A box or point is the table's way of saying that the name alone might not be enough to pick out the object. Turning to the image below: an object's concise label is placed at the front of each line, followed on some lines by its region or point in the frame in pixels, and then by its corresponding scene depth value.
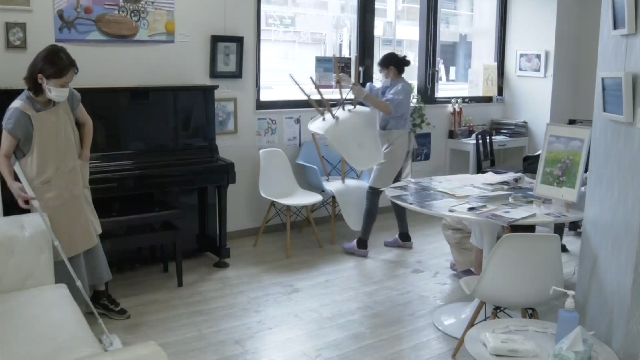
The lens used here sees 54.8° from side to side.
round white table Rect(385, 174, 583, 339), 2.87
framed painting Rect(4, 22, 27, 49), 3.68
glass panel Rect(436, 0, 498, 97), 6.33
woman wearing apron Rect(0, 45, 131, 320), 2.99
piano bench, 3.65
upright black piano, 3.76
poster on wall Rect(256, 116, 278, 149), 4.88
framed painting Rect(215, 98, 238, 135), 4.61
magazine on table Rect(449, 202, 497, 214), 2.96
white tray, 2.06
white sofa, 2.15
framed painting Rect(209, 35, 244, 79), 4.49
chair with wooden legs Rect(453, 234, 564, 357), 2.56
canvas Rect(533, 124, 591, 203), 2.86
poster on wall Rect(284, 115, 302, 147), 5.05
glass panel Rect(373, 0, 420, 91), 5.68
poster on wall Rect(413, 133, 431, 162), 6.02
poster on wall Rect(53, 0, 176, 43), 3.88
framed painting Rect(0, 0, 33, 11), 3.64
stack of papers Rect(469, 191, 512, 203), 3.19
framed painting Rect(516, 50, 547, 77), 6.30
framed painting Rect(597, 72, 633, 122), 2.16
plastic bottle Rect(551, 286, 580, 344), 2.04
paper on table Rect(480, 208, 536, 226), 2.81
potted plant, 5.71
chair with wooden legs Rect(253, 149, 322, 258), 4.61
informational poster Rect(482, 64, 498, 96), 6.65
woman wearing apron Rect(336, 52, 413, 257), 4.43
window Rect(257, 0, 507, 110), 5.07
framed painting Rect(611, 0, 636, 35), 2.14
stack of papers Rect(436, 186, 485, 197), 3.29
